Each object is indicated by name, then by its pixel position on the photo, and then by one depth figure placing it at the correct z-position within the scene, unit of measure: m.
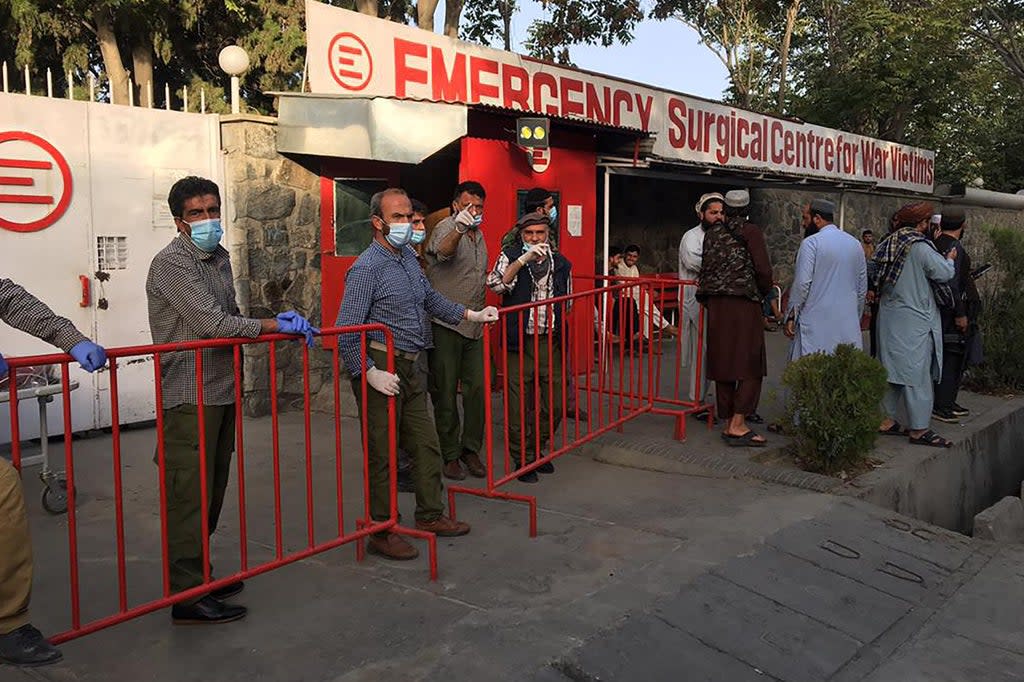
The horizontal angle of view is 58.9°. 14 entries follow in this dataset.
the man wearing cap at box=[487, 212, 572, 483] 5.36
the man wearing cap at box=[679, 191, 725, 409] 6.70
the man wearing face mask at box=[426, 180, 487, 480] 5.34
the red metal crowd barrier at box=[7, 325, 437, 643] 3.03
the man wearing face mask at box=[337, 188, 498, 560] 4.15
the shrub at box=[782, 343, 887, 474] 5.52
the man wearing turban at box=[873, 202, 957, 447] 6.34
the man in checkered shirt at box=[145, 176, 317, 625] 3.39
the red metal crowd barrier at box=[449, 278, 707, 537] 5.17
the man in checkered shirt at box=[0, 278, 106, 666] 2.78
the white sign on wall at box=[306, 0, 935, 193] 7.64
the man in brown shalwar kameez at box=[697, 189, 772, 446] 5.90
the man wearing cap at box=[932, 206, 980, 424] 6.94
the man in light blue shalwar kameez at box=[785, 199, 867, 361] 6.20
